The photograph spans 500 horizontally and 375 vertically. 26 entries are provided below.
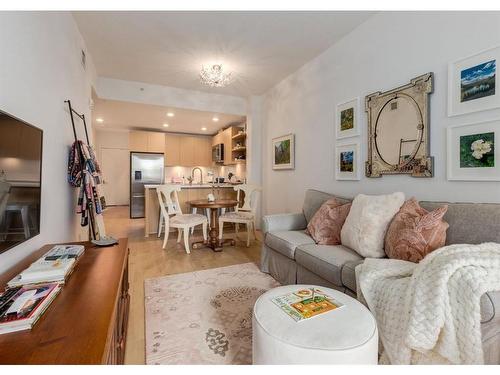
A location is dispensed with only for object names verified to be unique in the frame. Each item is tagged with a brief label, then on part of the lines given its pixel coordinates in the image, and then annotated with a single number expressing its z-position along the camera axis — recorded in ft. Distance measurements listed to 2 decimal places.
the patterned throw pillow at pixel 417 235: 5.12
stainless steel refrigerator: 20.32
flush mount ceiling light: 11.34
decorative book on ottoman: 3.75
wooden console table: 2.30
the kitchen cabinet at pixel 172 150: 22.16
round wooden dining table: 11.38
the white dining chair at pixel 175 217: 11.44
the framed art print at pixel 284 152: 12.75
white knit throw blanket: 3.37
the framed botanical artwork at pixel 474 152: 5.52
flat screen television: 3.68
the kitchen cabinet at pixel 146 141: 21.09
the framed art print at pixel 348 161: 8.99
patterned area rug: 4.89
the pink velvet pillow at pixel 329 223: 7.47
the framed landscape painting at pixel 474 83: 5.52
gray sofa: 3.46
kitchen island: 14.75
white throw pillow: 6.12
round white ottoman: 3.06
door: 24.80
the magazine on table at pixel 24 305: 2.64
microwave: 20.97
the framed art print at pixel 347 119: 9.00
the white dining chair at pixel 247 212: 12.52
